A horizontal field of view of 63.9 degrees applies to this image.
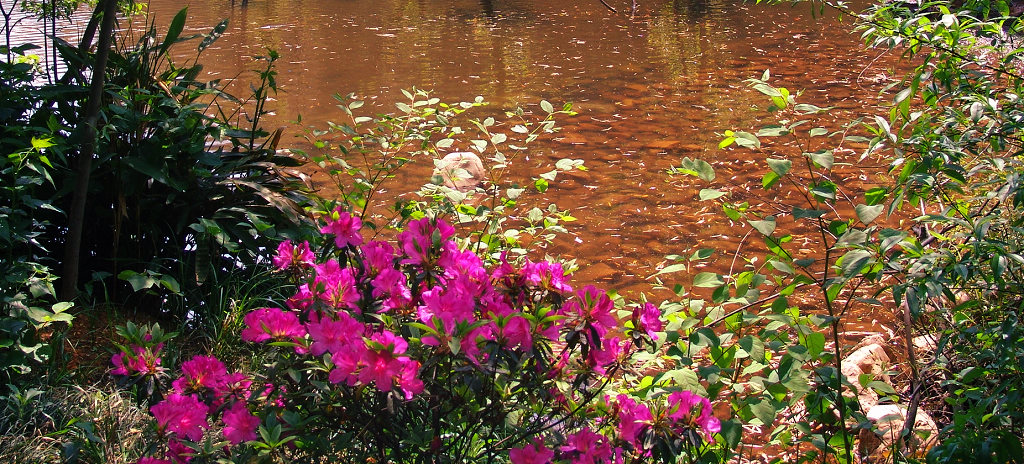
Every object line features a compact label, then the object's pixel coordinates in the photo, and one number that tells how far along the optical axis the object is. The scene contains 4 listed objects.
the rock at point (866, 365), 3.48
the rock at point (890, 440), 2.81
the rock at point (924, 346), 3.11
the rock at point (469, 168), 6.01
